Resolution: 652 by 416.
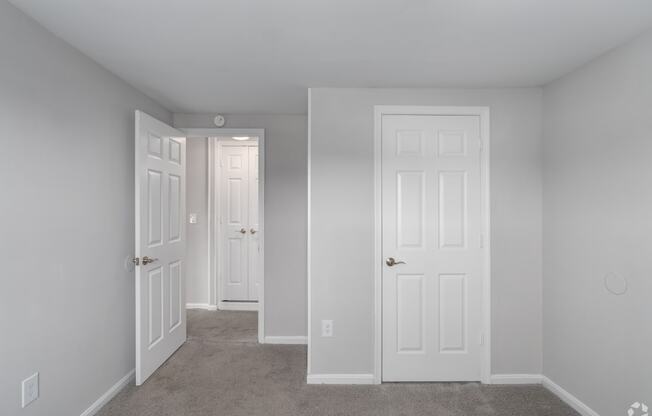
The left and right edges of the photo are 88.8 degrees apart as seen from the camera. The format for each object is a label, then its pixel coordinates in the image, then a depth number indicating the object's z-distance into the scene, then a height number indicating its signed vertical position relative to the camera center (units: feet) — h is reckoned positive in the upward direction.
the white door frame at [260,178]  10.94 +0.98
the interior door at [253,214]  14.71 -0.29
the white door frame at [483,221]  8.39 -0.33
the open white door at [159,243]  8.13 -0.97
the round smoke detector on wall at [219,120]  10.91 +2.87
